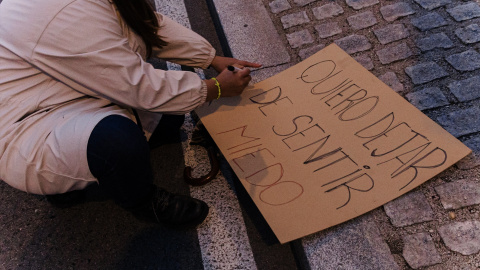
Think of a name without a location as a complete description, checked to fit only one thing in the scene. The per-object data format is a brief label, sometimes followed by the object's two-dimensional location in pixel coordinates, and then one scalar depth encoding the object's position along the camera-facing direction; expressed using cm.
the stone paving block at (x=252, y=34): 274
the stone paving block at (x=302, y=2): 300
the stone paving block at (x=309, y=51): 266
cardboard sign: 186
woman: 166
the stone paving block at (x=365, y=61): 246
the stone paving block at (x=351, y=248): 174
